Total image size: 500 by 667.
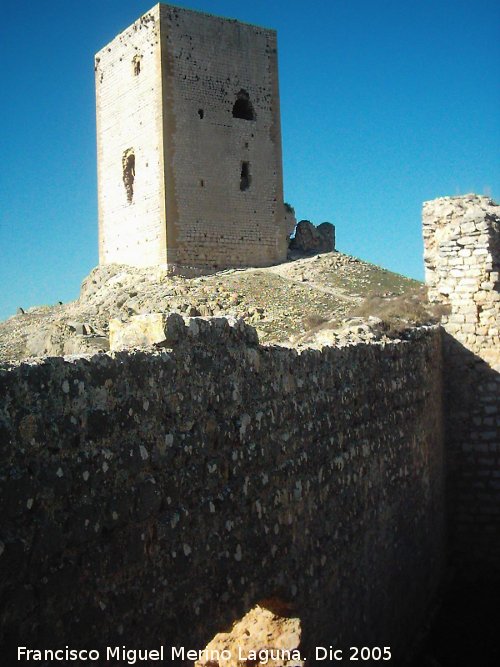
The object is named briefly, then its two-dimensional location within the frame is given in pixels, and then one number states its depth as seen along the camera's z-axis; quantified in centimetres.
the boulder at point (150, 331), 394
